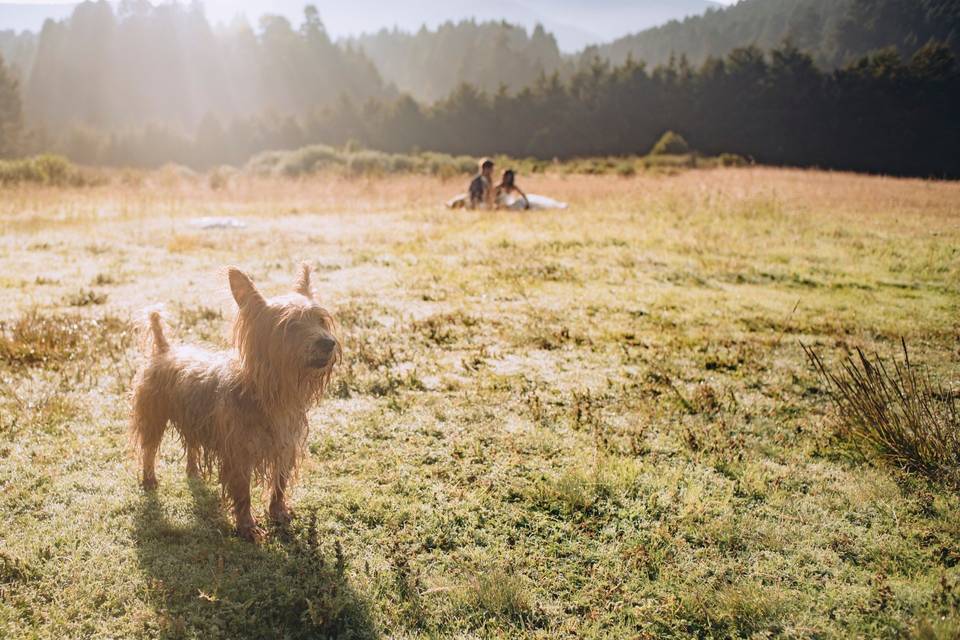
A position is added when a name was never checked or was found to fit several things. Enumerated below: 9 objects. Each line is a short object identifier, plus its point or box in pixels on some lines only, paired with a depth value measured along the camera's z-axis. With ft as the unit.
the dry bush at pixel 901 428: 14.15
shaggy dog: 10.53
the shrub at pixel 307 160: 115.89
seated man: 60.85
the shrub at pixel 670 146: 161.38
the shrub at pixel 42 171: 79.61
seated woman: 61.77
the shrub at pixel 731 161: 138.62
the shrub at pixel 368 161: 115.73
